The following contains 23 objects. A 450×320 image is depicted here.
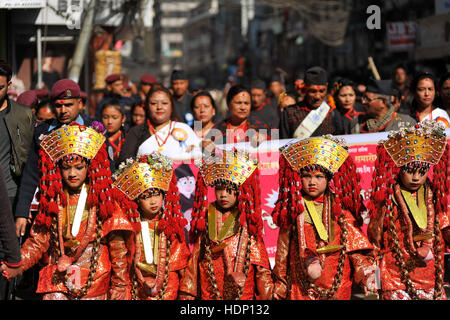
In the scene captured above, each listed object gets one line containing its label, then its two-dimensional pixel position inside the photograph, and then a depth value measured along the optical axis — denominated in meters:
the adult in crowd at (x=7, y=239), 8.27
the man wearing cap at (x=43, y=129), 11.38
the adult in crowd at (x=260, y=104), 18.48
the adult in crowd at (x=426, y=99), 14.99
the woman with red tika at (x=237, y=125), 14.87
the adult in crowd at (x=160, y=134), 13.85
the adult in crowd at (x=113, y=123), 15.87
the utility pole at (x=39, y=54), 24.94
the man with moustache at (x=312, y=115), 14.92
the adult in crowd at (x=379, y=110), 14.80
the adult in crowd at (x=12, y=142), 12.22
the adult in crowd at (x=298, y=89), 19.95
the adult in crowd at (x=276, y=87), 24.41
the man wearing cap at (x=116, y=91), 22.05
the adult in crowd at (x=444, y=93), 15.83
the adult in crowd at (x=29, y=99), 17.73
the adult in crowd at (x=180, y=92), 20.73
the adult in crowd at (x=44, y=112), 17.31
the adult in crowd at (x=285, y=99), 19.50
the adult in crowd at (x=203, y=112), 16.27
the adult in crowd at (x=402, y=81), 21.53
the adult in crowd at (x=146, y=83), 23.66
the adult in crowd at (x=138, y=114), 17.50
